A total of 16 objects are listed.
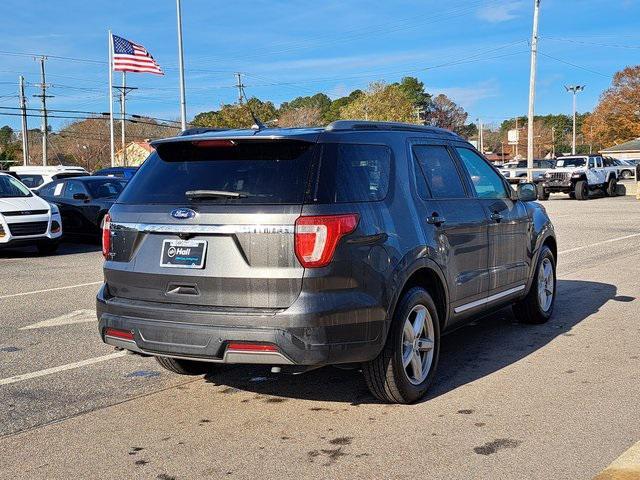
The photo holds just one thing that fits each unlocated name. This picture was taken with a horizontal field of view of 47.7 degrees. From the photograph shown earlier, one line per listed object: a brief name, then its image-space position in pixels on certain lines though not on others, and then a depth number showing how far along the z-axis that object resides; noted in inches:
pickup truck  1523.1
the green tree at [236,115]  2338.8
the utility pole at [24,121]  2236.7
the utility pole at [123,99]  2401.6
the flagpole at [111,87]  1512.1
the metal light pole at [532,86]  1423.5
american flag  1368.1
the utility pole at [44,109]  2272.4
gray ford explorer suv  161.9
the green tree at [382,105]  2600.9
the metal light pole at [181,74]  1228.2
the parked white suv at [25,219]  532.1
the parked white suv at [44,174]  868.0
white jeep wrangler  1307.8
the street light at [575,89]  3198.8
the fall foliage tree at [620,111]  3262.8
